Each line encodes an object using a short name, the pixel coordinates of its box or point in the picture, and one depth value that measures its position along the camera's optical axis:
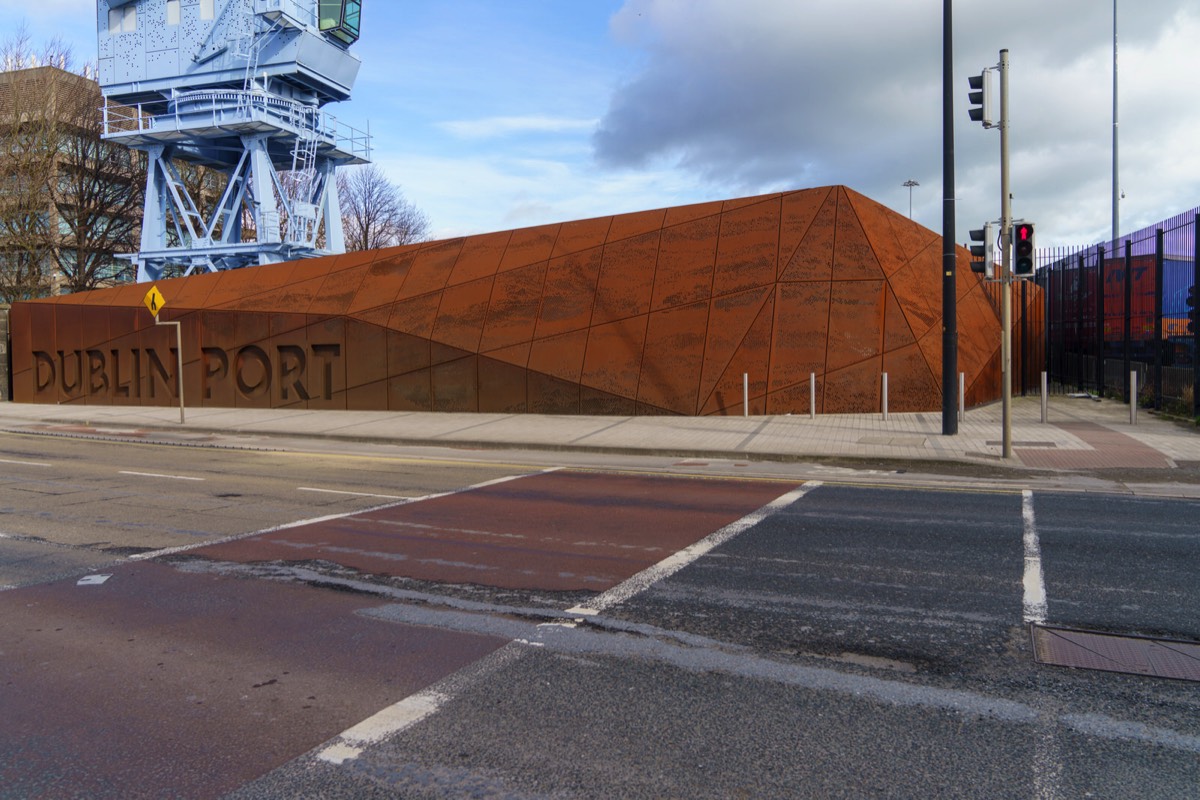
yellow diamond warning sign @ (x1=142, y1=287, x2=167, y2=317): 22.66
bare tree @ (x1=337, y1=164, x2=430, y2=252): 53.91
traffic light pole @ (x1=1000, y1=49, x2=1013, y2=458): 12.96
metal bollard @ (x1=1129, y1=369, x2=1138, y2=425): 16.25
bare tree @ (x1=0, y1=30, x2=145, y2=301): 37.78
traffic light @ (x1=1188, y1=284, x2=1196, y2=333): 16.72
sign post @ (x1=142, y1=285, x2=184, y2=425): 22.64
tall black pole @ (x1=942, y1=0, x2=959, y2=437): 14.99
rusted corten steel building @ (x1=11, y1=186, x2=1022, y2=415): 19.25
